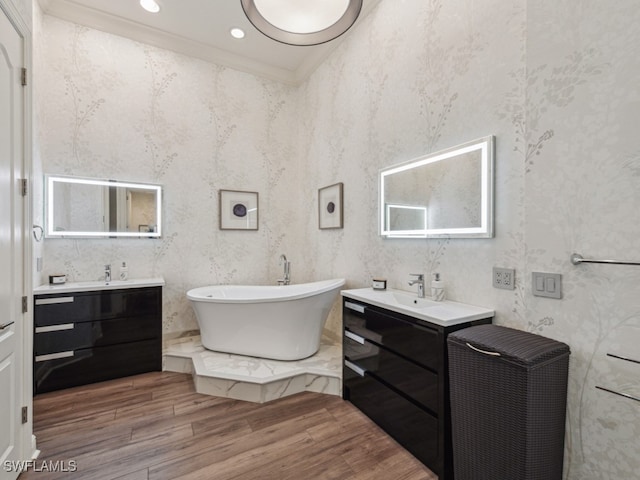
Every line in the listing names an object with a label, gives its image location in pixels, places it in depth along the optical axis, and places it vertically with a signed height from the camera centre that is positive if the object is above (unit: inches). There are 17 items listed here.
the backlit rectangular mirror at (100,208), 109.9 +11.9
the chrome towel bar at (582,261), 48.8 -3.7
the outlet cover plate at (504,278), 64.9 -8.7
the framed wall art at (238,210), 140.6 +13.7
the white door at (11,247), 55.5 -1.7
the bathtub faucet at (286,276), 143.6 -18.3
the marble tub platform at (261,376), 92.0 -43.6
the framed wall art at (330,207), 123.5 +14.1
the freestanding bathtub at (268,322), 100.8 -29.4
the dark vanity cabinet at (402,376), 61.5 -33.9
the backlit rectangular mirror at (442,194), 70.7 +12.5
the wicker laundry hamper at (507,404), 47.7 -28.4
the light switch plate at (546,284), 57.1 -9.0
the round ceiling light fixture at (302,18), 58.9 +45.6
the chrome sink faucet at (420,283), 83.6 -12.5
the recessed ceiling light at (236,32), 123.0 +86.6
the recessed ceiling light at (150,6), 109.5 +87.2
